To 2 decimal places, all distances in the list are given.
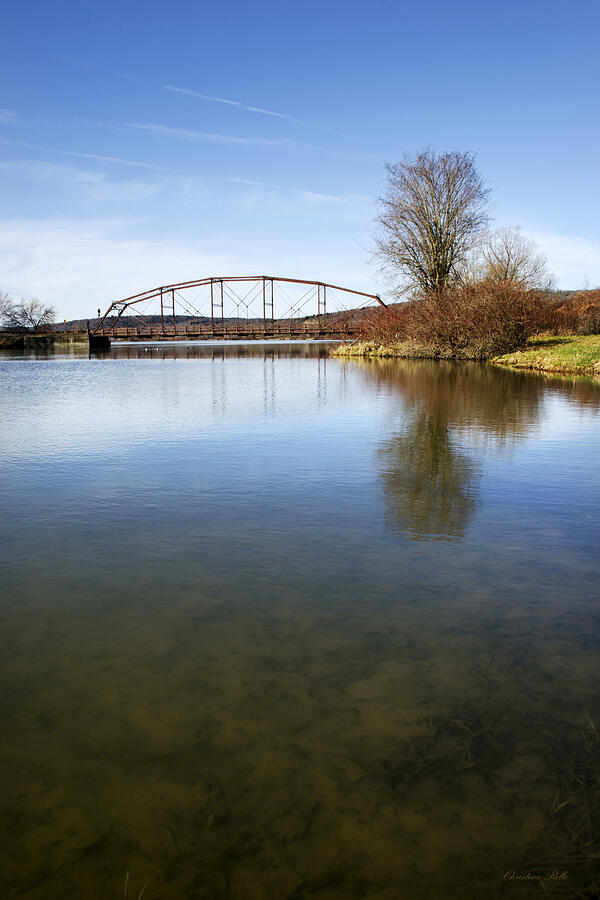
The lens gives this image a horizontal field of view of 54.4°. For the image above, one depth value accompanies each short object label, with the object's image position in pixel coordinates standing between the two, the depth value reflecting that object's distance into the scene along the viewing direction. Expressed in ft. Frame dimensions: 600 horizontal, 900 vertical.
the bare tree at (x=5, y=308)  262.26
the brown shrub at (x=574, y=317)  111.14
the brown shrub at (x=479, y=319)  91.15
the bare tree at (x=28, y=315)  264.52
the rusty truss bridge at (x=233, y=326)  188.60
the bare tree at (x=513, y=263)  161.20
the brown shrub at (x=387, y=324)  110.83
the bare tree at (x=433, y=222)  116.67
